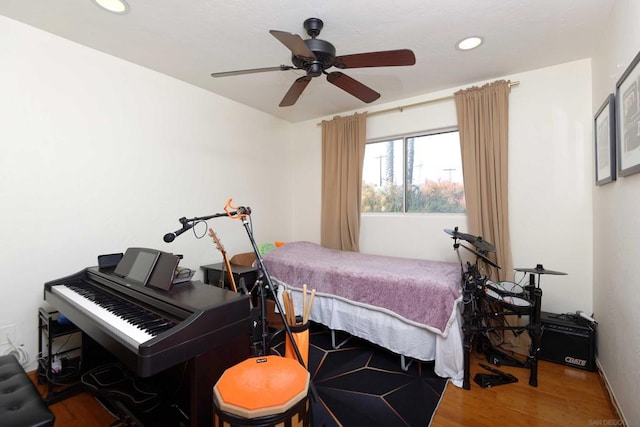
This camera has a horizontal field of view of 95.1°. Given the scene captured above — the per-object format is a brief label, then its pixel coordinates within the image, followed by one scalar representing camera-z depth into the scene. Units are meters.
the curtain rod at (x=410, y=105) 3.05
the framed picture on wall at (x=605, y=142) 1.82
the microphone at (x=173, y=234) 1.46
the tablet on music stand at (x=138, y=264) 1.76
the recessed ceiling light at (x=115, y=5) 1.79
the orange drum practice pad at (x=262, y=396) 1.05
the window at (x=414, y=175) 3.12
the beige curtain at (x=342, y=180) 3.53
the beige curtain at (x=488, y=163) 2.67
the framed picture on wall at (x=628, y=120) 1.44
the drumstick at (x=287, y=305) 2.02
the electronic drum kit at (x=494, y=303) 1.99
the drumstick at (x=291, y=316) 2.01
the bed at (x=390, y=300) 2.04
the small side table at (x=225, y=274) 2.75
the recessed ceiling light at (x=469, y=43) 2.17
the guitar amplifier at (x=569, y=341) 2.17
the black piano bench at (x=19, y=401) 1.08
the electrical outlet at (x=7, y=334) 1.99
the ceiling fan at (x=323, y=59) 1.62
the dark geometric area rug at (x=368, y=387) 1.71
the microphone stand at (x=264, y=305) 1.67
